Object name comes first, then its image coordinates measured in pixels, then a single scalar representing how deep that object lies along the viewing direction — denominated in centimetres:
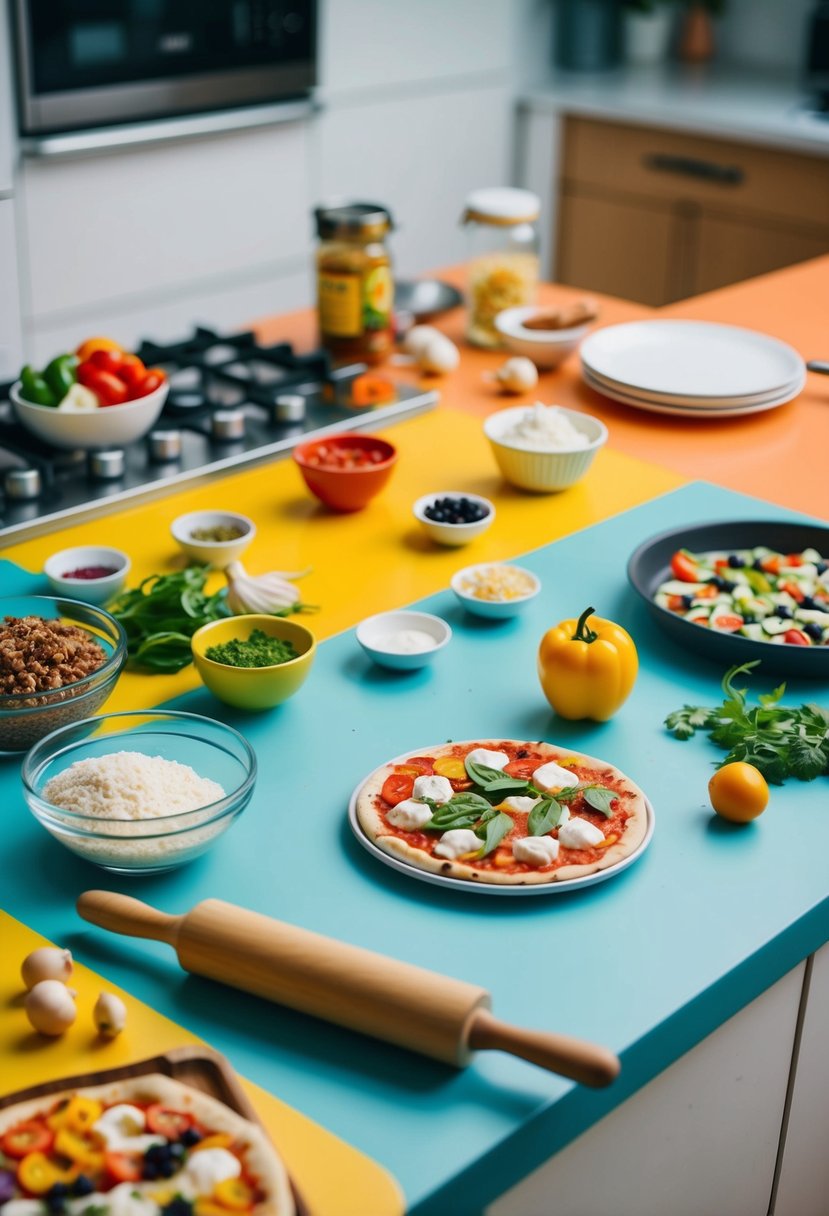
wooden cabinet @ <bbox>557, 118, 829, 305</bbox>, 381
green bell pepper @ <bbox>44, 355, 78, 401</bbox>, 188
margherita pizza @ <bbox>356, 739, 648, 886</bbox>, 116
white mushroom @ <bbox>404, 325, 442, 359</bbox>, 229
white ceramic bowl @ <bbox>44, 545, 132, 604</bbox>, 158
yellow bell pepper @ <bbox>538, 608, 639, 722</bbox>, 136
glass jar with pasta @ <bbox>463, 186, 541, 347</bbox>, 237
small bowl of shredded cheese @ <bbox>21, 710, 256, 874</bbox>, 114
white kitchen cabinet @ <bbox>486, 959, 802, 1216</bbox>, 107
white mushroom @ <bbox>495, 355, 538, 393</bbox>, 220
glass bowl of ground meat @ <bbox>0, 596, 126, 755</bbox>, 130
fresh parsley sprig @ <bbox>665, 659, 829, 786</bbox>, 132
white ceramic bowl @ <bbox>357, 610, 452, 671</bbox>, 148
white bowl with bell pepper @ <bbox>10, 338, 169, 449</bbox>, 186
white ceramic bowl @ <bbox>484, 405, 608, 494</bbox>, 184
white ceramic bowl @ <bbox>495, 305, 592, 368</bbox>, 228
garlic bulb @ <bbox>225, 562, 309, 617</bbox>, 155
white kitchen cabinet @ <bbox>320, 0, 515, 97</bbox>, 382
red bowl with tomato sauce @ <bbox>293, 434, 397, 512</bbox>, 180
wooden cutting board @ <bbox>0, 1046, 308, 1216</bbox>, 93
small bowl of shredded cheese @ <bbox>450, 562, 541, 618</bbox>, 158
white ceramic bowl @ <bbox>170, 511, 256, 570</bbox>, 167
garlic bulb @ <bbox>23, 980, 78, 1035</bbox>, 101
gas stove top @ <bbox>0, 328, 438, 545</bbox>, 182
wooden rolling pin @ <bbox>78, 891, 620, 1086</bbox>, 95
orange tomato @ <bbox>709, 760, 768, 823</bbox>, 124
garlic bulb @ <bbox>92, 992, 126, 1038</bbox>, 101
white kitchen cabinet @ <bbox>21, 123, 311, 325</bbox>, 340
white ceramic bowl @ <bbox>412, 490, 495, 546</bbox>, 173
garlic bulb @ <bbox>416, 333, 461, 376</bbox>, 227
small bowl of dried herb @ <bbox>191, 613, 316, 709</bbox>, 138
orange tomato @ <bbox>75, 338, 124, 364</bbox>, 194
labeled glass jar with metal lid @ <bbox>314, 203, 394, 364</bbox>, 219
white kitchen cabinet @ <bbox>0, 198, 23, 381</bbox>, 324
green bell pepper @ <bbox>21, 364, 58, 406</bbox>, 189
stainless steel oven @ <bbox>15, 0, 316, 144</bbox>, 327
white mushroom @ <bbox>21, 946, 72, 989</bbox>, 105
